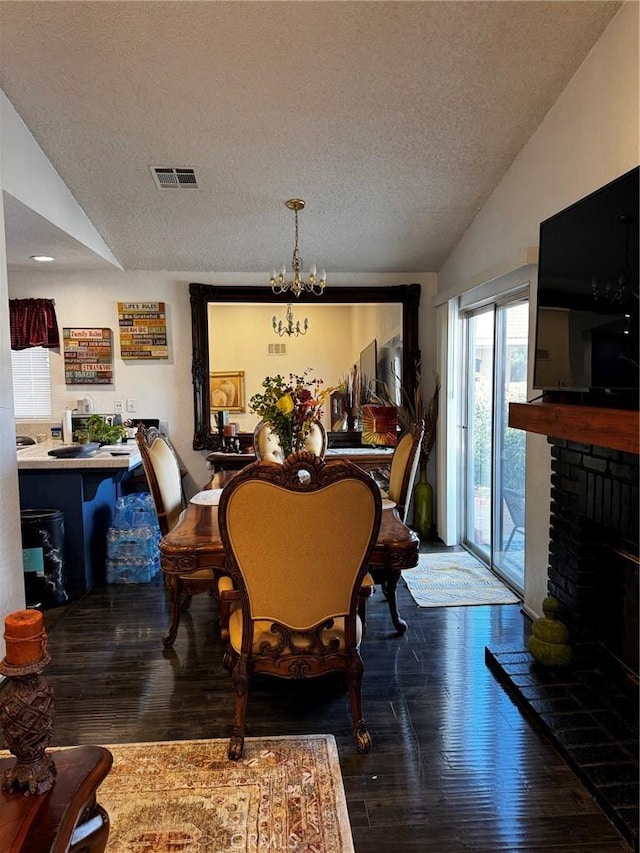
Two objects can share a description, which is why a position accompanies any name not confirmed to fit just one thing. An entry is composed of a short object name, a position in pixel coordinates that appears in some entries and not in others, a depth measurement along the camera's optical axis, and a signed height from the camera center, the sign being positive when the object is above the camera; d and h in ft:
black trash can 10.82 -3.28
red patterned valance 14.97 +2.10
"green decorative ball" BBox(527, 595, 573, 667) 7.82 -3.71
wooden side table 3.22 -2.64
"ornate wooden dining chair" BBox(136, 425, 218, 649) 8.74 -1.77
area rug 5.24 -4.33
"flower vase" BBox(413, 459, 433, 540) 15.37 -3.29
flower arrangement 8.91 -0.28
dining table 6.91 -2.01
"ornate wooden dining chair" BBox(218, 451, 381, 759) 5.76 -1.94
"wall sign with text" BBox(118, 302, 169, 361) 15.29 +1.88
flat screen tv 5.91 +1.12
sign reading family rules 15.28 +1.16
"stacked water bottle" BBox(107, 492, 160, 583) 12.31 -3.55
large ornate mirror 15.40 +1.76
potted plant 14.02 -0.92
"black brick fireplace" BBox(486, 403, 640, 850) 5.86 -3.28
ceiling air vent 10.71 +4.46
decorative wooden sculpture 3.42 -1.98
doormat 11.03 -4.24
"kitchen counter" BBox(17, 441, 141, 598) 11.62 -2.11
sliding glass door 11.61 -1.16
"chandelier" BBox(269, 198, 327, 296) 11.90 +2.71
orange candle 3.41 -1.54
